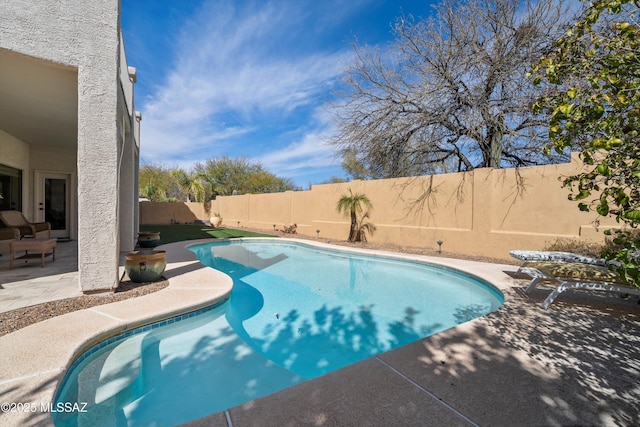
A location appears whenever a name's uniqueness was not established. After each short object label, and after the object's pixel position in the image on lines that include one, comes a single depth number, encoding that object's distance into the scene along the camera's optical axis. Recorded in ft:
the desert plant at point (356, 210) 41.93
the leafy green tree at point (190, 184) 87.04
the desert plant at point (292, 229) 56.34
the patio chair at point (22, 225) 25.40
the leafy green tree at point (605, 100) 4.98
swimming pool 9.45
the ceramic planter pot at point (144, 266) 17.84
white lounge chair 18.47
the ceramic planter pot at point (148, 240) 31.50
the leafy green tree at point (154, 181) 89.14
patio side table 19.63
